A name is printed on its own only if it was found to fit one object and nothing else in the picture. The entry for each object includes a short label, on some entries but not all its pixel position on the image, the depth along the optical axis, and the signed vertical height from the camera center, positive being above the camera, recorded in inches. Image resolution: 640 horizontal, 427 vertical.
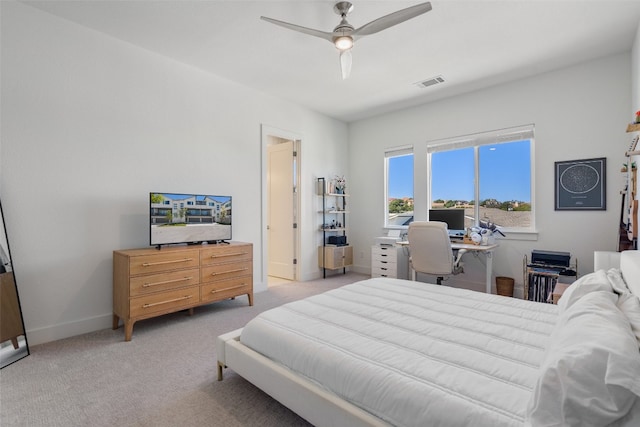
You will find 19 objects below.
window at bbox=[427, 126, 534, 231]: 164.1 +21.9
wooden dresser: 110.6 -26.3
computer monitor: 175.9 -2.0
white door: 206.4 +2.9
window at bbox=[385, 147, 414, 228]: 209.3 +19.1
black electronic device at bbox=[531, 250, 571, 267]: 138.5 -20.9
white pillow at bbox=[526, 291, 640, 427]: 32.9 -19.2
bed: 35.2 -25.6
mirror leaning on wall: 93.1 -32.0
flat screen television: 123.4 -1.9
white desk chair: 140.3 -17.4
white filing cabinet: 183.8 -29.9
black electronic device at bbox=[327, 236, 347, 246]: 216.1 -18.9
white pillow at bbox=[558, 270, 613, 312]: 61.6 -15.7
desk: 150.0 -18.1
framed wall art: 139.2 +13.6
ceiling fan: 86.1 +57.2
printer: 188.7 -16.1
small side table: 101.0 -27.4
